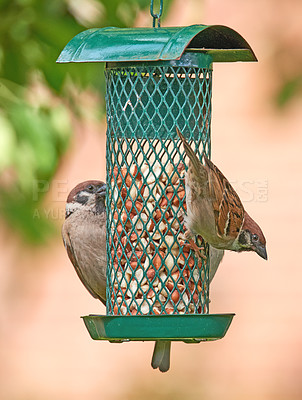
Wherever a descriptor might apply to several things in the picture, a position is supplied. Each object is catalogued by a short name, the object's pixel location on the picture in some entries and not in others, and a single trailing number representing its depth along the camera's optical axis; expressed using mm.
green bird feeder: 7715
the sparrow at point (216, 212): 7762
